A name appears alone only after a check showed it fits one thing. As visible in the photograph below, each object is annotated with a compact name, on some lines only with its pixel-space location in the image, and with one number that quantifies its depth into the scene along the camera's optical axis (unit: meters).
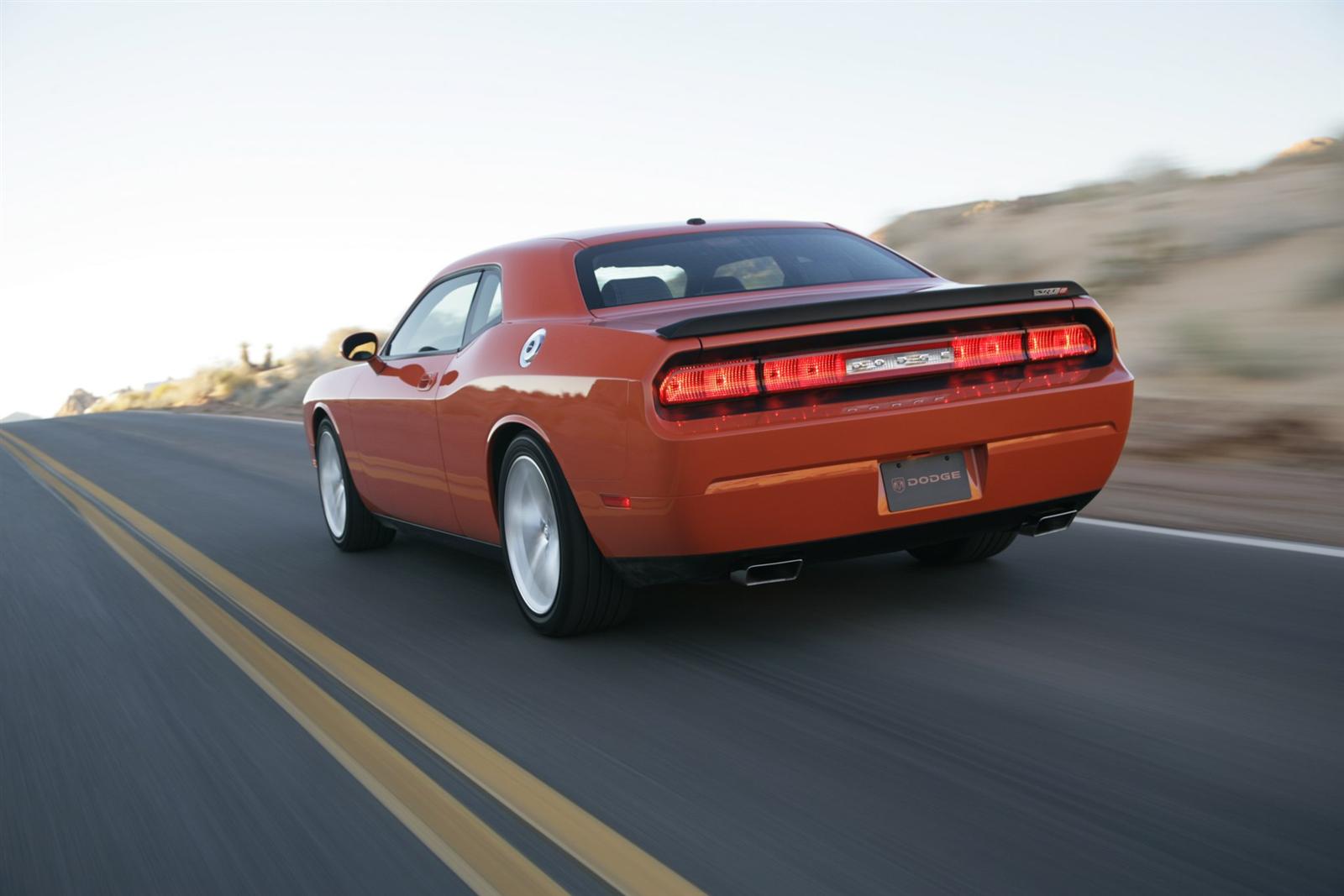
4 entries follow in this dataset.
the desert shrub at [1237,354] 11.86
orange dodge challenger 4.30
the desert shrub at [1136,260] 17.67
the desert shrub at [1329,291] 13.65
